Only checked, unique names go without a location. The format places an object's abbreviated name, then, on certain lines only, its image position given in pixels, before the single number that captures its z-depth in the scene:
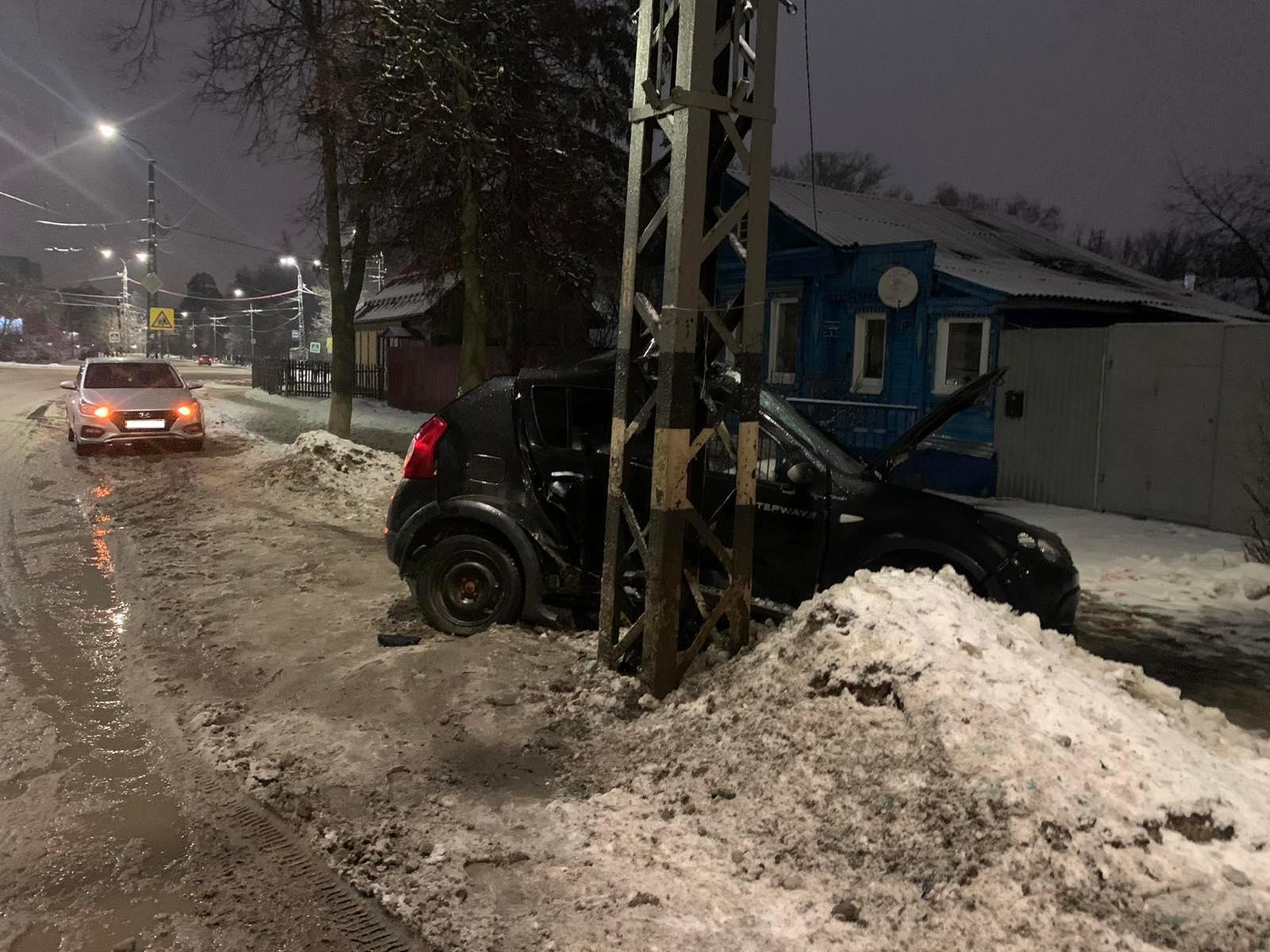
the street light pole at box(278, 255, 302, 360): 50.62
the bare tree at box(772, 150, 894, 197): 46.50
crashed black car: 5.33
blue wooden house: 14.25
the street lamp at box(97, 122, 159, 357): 28.81
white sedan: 14.42
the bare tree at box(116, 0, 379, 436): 13.52
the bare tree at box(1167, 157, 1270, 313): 29.03
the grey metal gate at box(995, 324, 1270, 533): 10.27
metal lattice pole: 4.40
